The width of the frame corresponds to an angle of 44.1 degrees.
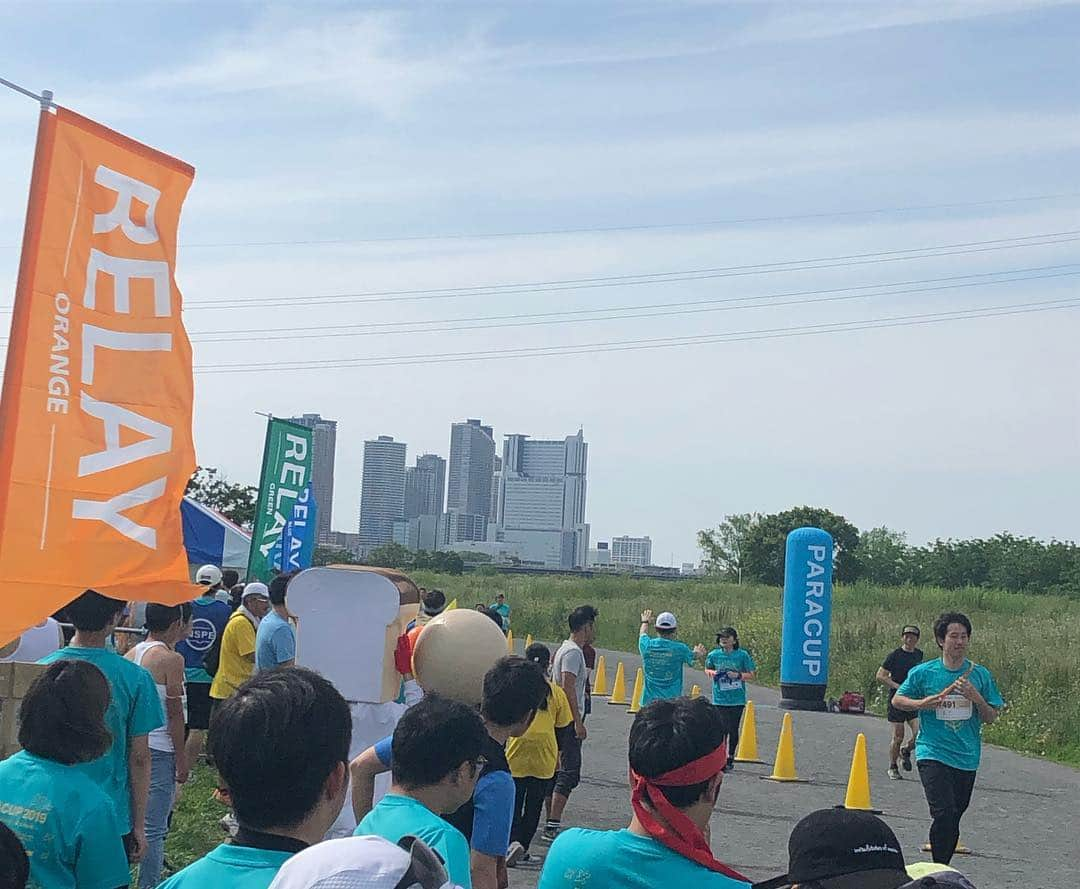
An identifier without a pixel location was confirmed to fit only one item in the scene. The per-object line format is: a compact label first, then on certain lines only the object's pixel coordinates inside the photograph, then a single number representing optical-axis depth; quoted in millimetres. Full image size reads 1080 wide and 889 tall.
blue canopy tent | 20781
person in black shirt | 16453
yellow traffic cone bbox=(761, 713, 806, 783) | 15930
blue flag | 18219
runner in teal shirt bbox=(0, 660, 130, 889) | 3947
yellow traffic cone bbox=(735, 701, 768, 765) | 17750
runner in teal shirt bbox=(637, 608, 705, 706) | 14086
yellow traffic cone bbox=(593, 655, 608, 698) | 26922
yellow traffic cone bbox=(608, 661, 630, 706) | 25172
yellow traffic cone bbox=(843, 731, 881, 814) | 13289
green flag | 17297
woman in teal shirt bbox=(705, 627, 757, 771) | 15562
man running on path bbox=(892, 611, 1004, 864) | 9180
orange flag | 5387
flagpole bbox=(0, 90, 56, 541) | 5344
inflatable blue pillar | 25281
